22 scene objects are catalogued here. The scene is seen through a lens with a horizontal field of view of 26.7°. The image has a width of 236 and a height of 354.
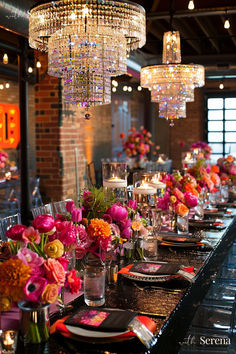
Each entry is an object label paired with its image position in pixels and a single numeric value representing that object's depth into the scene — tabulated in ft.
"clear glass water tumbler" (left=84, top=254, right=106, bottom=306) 5.82
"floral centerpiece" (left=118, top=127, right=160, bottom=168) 29.58
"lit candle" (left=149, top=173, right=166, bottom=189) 11.19
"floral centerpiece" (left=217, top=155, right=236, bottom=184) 17.37
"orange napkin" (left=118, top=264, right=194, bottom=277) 7.34
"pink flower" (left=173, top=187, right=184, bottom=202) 10.93
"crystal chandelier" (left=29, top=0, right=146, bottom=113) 8.16
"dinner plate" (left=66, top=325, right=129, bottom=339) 4.91
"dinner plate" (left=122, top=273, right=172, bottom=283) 6.99
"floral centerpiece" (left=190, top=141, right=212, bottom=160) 27.81
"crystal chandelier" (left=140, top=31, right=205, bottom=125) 12.65
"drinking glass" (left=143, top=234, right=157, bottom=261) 8.25
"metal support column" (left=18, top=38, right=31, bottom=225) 18.15
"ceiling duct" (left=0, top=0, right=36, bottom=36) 12.80
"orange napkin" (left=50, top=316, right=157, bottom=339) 4.96
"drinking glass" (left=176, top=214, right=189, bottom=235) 10.59
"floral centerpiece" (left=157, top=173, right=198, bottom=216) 10.64
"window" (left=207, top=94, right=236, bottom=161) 40.70
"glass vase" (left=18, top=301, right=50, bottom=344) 4.85
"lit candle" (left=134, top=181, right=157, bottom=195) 9.62
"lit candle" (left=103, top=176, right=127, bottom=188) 10.33
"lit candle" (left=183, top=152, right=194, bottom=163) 19.06
